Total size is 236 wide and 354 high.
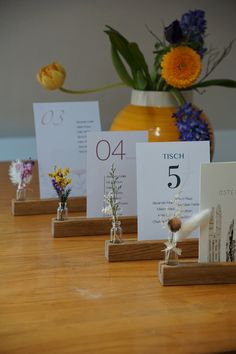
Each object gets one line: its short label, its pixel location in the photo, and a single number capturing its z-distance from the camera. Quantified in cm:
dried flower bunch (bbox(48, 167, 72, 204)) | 134
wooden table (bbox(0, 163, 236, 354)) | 88
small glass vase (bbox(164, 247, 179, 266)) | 110
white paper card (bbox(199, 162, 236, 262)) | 109
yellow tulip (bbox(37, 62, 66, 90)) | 152
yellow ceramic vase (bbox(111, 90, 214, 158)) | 150
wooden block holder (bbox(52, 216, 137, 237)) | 135
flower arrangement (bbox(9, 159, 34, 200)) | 149
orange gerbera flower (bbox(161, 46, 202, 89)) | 142
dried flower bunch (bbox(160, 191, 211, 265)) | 108
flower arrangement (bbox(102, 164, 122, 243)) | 122
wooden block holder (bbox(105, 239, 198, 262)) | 120
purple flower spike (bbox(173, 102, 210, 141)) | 129
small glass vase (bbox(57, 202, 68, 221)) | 136
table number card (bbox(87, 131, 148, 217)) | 131
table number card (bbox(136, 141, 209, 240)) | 119
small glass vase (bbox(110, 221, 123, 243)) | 122
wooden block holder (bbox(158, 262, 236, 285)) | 109
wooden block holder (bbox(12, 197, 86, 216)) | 151
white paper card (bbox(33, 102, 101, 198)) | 153
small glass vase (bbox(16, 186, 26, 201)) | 151
